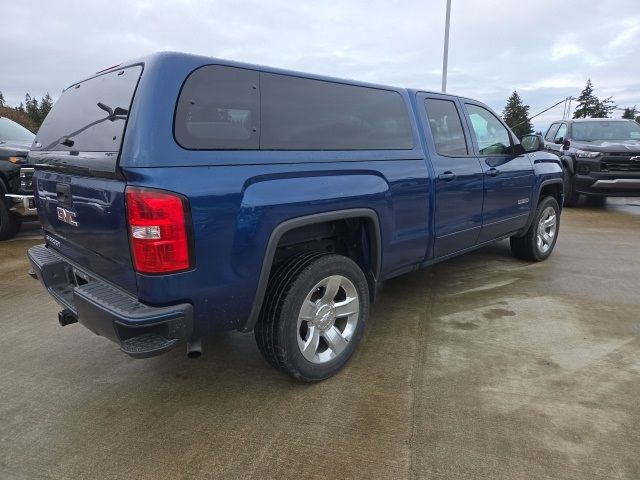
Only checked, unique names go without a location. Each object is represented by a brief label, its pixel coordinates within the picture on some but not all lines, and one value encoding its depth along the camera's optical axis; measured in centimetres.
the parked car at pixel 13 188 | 589
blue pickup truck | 203
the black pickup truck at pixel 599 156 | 845
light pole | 1273
